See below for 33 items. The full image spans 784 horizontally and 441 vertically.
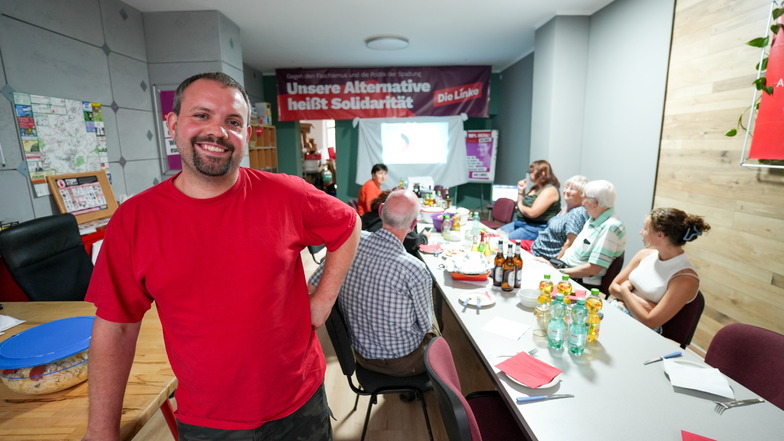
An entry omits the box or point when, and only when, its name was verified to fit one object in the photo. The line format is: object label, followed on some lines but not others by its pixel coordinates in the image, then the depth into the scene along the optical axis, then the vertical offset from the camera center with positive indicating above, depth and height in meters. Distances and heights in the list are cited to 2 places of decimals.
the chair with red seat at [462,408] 0.99 -0.75
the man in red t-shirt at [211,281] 0.91 -0.32
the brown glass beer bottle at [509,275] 2.02 -0.67
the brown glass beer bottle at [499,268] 2.06 -0.64
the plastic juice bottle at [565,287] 1.68 -0.64
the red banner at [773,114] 2.08 +0.22
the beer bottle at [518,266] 2.01 -0.62
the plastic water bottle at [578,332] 1.39 -0.68
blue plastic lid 0.97 -0.53
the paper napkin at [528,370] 1.24 -0.77
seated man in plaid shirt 1.68 -0.70
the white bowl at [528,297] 1.80 -0.71
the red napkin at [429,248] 2.77 -0.72
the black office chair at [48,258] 1.82 -0.55
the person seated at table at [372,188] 4.92 -0.46
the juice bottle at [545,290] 1.74 -0.66
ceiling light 4.72 +1.47
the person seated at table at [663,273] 1.68 -0.58
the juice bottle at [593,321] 1.48 -0.68
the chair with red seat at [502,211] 4.91 -0.78
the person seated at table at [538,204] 3.74 -0.53
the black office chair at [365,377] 1.64 -1.08
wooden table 0.92 -0.68
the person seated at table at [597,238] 2.40 -0.58
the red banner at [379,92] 6.50 +1.12
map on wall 2.52 +0.15
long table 1.04 -0.78
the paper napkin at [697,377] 1.18 -0.76
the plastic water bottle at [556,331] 1.44 -0.70
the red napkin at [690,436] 0.99 -0.77
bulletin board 2.73 -0.30
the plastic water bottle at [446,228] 3.21 -0.66
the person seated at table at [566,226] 2.93 -0.60
